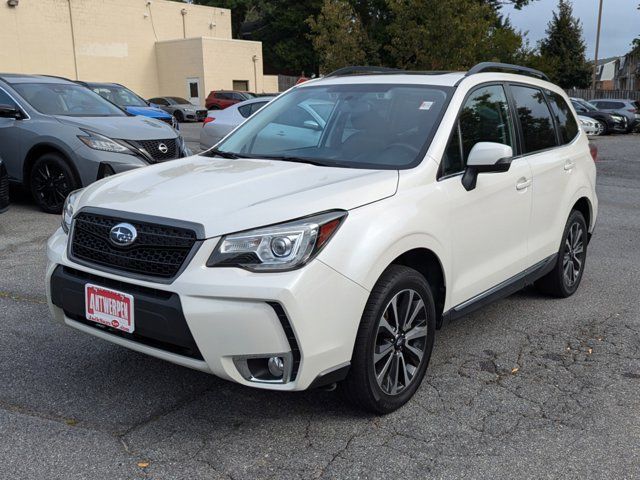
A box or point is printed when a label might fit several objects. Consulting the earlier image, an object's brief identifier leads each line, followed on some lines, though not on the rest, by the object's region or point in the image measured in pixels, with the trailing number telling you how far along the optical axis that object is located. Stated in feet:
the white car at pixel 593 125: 82.40
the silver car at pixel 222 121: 35.24
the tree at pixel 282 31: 173.58
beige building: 109.91
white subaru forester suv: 9.55
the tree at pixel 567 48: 175.52
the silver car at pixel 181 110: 102.99
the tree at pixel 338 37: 88.28
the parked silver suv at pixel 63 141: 26.40
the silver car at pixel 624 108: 90.58
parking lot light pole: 152.99
